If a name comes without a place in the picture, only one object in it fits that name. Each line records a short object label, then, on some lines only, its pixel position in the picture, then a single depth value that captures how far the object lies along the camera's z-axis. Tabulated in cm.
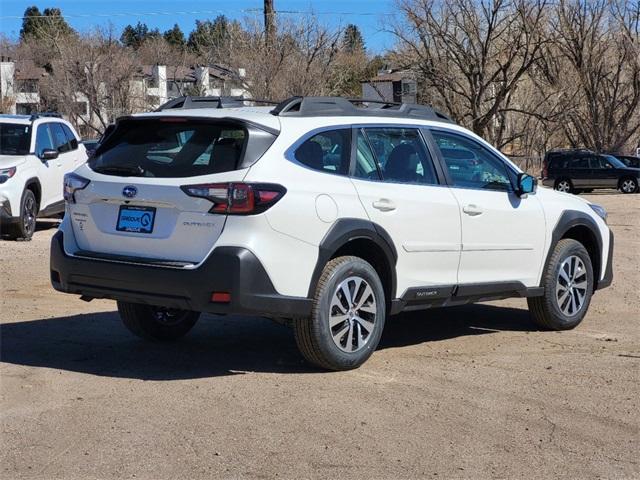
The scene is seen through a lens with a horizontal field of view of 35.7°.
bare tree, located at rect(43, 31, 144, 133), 4753
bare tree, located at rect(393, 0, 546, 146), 3378
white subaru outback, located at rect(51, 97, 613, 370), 611
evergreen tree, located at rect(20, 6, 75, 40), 5482
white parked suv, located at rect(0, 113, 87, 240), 1402
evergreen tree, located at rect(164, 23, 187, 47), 9031
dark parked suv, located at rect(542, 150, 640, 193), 3634
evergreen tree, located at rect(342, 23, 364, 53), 4307
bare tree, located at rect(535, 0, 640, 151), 4341
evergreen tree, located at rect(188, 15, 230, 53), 4472
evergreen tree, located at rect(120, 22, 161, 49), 5928
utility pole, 3531
